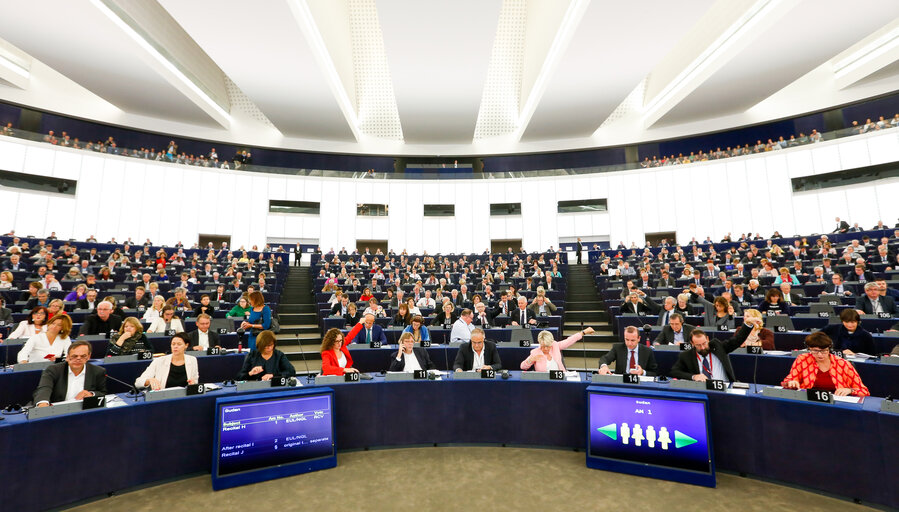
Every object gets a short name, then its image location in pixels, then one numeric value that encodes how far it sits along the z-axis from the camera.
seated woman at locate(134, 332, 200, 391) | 4.07
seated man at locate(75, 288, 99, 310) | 7.55
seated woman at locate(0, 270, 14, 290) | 8.46
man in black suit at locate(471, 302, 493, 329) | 7.69
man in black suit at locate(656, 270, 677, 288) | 9.83
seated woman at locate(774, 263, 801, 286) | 7.87
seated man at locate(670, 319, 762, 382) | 4.29
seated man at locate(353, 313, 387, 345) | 6.14
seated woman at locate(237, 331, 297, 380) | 4.39
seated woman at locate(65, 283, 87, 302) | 7.73
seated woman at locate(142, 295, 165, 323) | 6.95
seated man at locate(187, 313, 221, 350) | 5.38
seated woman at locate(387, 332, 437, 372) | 5.11
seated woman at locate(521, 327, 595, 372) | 4.68
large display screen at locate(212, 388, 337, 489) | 3.57
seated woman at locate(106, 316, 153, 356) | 4.96
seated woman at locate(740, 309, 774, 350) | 4.70
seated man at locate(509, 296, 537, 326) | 7.86
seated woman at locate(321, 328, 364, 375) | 4.73
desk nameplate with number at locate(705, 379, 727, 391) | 3.75
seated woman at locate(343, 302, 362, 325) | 7.64
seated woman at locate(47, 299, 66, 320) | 5.66
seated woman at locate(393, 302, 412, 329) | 7.01
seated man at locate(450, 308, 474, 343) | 6.54
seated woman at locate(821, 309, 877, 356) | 4.63
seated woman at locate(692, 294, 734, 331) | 5.87
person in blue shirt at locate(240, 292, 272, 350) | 5.64
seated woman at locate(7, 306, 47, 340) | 5.21
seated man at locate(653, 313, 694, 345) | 5.42
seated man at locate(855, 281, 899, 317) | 5.98
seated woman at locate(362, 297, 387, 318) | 8.03
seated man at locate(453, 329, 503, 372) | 5.05
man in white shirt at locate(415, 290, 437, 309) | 9.82
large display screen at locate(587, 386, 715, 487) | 3.53
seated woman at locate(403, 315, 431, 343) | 6.01
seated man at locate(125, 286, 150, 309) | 7.91
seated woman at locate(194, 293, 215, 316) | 6.70
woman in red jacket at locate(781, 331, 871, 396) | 3.49
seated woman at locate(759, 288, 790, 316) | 6.58
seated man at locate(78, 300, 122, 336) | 5.96
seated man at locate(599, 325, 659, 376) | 4.59
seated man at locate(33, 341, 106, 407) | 3.59
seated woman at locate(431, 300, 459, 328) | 7.45
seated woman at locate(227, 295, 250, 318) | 6.95
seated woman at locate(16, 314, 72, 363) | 4.77
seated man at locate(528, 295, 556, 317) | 8.45
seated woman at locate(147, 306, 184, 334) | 6.14
